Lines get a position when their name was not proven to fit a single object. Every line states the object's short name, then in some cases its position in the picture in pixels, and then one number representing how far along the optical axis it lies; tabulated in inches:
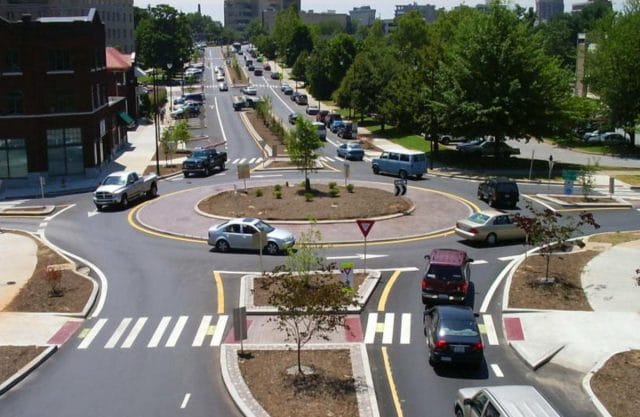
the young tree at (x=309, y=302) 759.7
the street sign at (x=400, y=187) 1770.4
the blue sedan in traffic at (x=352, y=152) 2539.4
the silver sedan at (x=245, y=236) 1302.9
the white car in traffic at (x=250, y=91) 4847.4
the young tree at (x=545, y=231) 1085.8
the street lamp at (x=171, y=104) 4201.8
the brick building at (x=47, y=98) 2076.8
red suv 1013.8
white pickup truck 1726.1
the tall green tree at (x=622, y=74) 2723.9
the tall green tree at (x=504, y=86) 2279.8
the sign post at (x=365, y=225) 1116.5
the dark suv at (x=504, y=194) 1683.1
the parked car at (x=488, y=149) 2551.7
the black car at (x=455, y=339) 791.1
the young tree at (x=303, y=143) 1759.4
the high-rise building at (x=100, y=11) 5280.5
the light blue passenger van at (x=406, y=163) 2101.4
